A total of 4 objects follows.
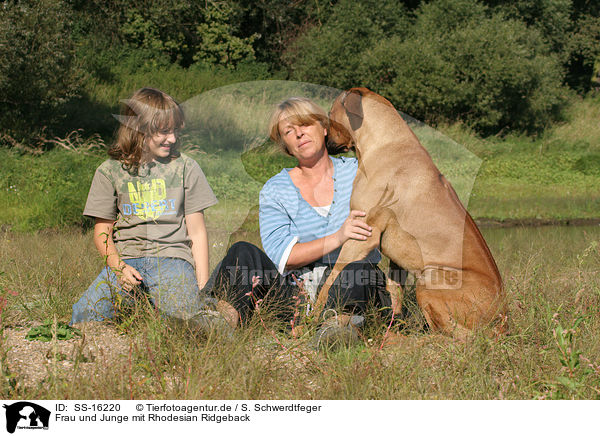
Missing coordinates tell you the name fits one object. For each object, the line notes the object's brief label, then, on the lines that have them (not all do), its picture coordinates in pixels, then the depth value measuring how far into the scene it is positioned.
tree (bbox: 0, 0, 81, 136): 9.84
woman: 3.03
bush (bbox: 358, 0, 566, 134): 12.42
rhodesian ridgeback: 2.88
